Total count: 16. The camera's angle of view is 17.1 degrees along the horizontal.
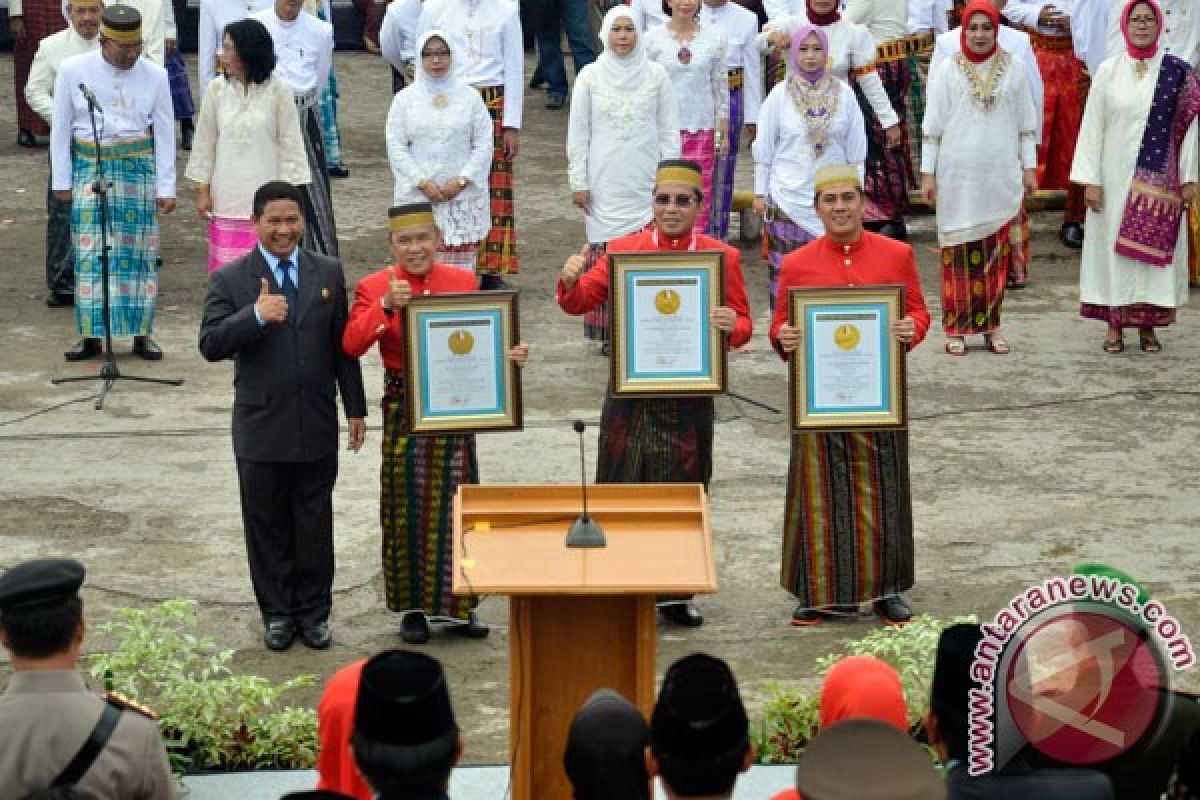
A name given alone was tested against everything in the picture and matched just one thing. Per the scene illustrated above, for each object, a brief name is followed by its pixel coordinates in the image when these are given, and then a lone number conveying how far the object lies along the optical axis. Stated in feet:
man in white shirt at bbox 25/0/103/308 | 73.30
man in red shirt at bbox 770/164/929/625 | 49.97
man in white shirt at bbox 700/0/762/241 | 77.87
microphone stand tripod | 68.25
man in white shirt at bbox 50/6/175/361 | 69.16
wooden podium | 37.68
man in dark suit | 48.20
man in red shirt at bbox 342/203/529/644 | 48.38
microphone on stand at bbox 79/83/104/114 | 68.04
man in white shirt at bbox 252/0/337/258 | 76.62
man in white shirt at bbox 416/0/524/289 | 75.54
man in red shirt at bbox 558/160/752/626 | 50.02
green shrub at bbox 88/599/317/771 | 42.23
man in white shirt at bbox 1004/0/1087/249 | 86.36
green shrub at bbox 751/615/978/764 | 42.84
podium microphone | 39.60
